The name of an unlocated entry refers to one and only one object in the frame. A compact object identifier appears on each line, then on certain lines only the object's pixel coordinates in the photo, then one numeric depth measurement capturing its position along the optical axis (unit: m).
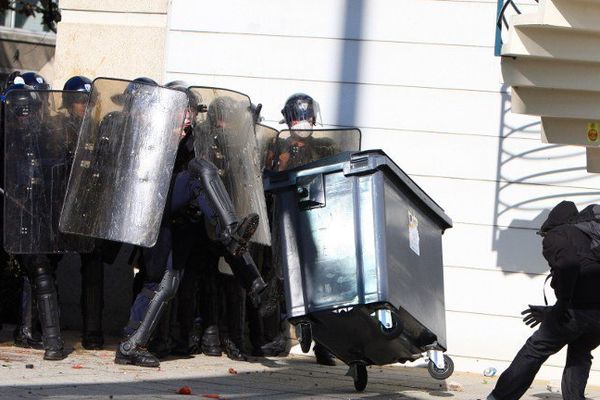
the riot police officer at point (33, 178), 16.97
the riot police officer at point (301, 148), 19.02
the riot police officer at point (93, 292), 19.12
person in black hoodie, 15.13
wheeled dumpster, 14.75
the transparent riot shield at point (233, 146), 17.45
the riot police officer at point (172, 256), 16.48
